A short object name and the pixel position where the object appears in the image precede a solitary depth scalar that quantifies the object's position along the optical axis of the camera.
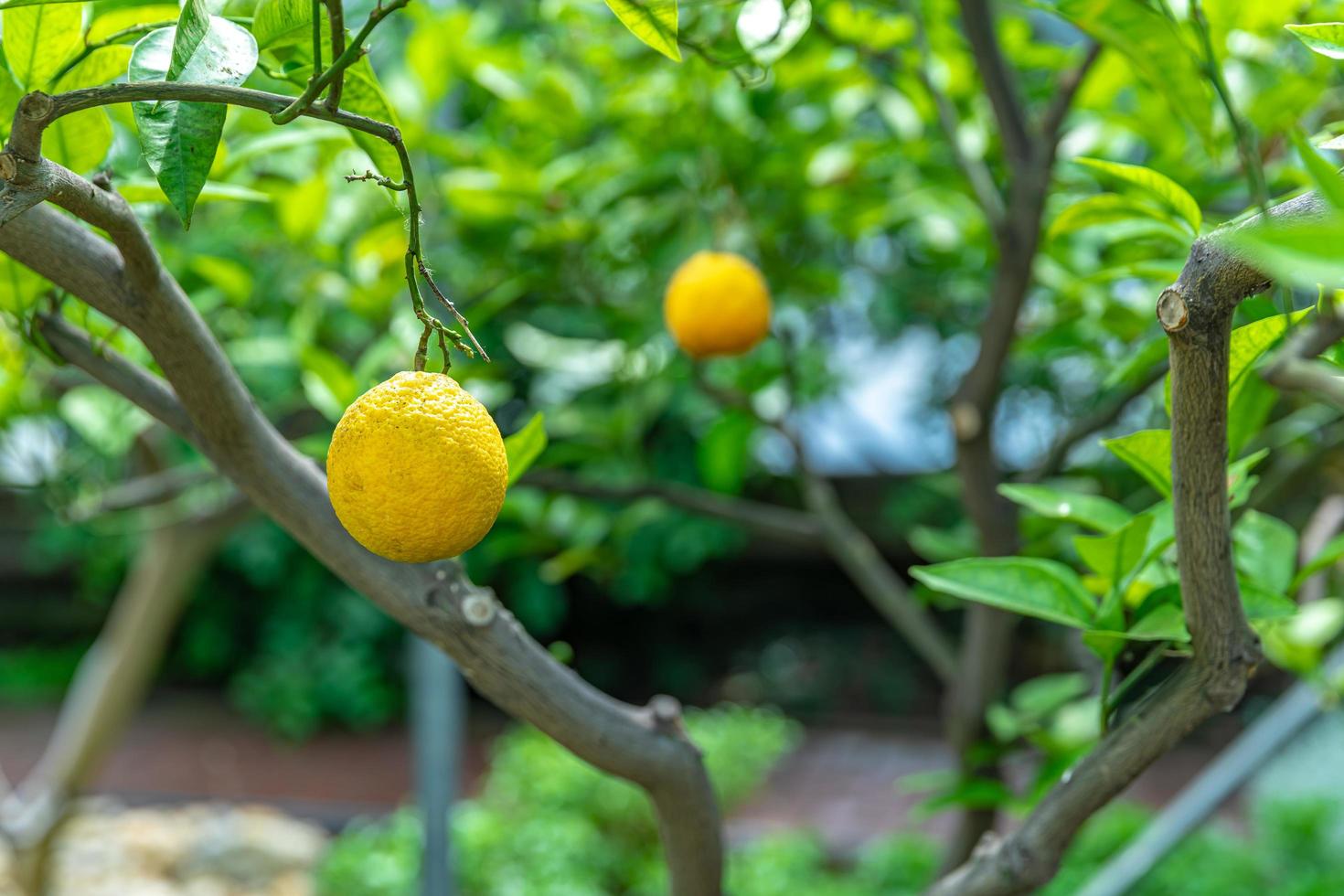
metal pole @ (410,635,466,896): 1.19
